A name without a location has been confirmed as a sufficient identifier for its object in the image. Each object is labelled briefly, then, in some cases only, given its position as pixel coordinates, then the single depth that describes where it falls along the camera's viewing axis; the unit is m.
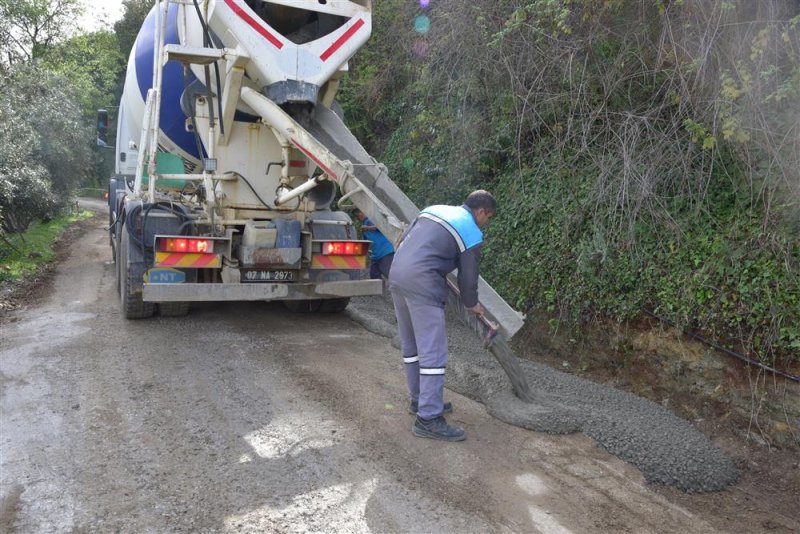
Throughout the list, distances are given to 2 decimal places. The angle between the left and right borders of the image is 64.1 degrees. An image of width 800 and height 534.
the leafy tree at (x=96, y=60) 34.47
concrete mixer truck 5.55
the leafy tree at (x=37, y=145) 11.76
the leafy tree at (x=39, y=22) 33.57
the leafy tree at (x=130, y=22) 29.11
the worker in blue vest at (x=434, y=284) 4.00
